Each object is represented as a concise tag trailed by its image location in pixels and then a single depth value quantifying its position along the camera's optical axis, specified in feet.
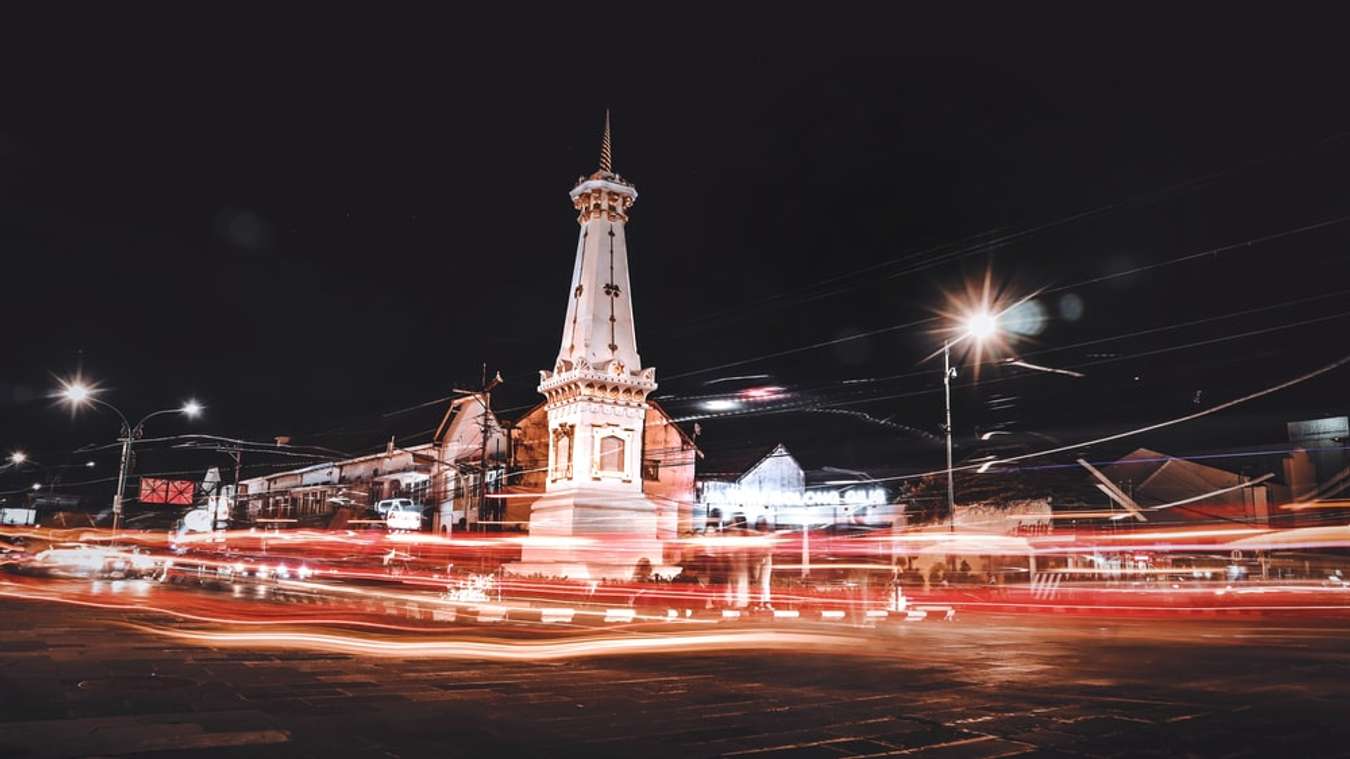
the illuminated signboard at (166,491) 150.30
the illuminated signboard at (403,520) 170.81
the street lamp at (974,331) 83.92
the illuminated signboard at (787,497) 200.54
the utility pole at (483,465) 120.77
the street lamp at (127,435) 121.39
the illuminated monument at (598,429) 112.16
